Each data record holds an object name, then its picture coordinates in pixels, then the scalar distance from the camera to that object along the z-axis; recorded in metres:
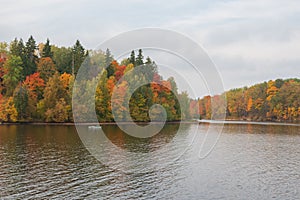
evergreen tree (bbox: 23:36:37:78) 91.50
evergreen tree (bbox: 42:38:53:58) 95.99
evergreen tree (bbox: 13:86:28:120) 80.06
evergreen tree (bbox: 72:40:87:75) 94.44
